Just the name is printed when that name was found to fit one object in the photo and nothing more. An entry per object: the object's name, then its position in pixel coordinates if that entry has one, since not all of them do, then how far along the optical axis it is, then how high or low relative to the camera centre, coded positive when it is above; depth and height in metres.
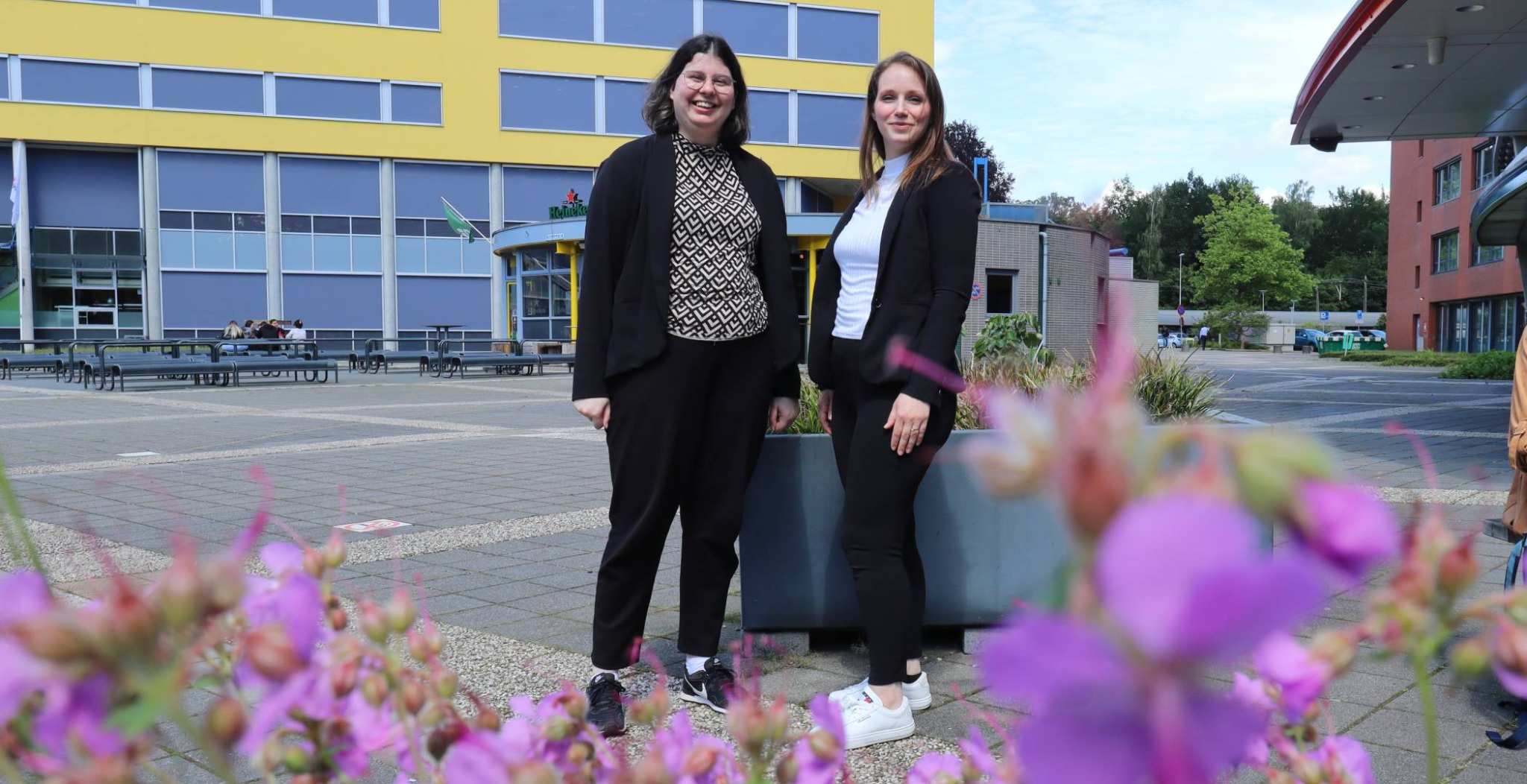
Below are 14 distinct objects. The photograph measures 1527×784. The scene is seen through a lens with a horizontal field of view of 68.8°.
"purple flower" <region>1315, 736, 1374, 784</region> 0.67 -0.26
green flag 31.12 +3.23
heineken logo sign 29.77 +3.46
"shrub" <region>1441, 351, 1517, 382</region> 21.44 -0.55
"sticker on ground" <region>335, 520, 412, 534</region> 5.93 -1.02
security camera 14.99 +2.66
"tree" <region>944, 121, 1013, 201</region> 55.66 +9.55
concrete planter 3.72 -0.71
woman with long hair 2.94 -0.02
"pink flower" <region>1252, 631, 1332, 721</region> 0.43 -0.14
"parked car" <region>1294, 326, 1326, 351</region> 55.56 +0.08
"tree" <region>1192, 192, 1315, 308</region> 61.00 +4.31
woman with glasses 3.08 +0.02
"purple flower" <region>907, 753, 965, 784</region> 0.70 -0.28
